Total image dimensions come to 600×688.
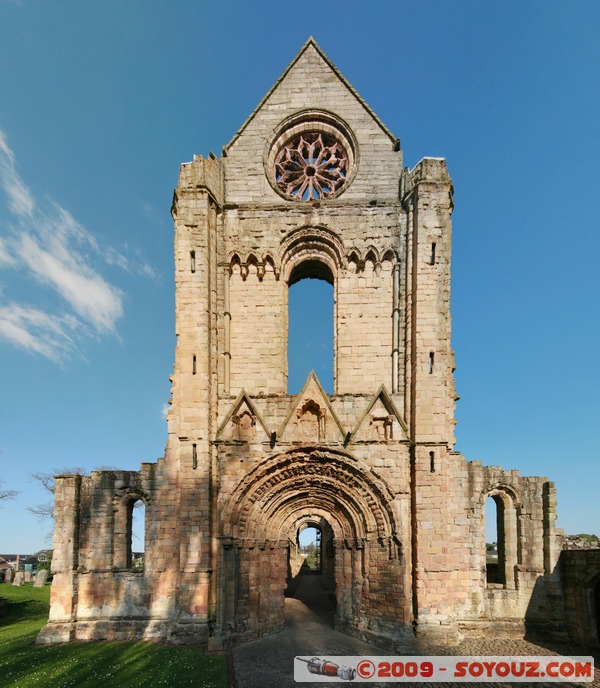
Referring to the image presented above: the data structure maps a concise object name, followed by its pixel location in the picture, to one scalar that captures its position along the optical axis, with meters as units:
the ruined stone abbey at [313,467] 11.12
